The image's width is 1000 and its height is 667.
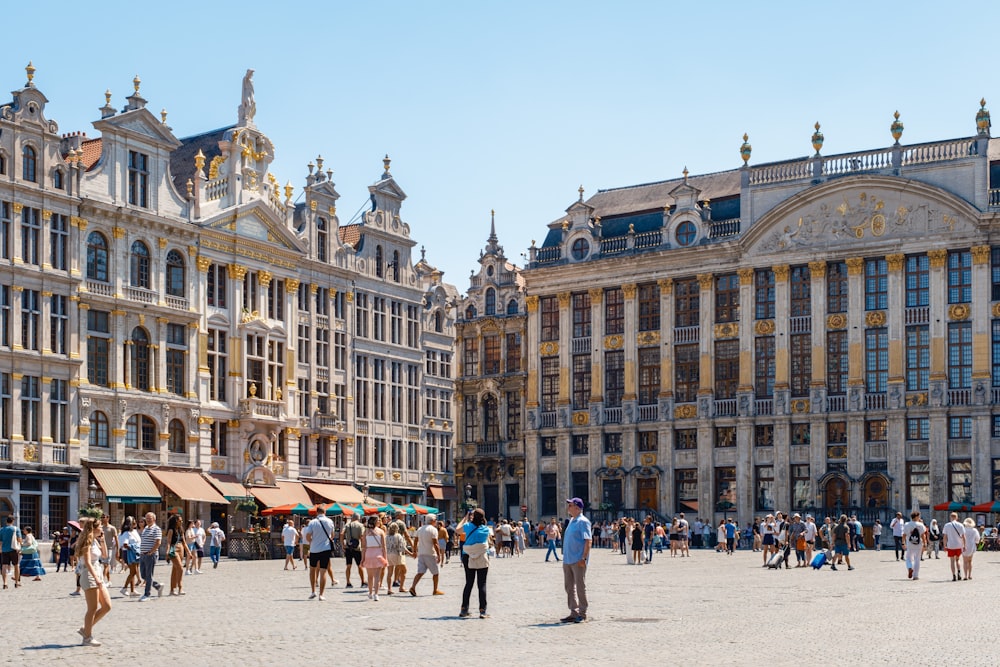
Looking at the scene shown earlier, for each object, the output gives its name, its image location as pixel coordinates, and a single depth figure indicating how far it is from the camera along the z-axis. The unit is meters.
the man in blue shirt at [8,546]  35.38
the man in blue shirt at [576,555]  23.45
